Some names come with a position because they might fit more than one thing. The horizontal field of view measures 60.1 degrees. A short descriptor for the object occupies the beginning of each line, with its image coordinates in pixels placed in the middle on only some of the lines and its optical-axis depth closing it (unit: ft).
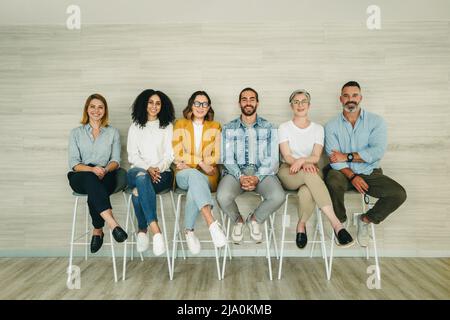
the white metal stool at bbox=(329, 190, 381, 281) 10.93
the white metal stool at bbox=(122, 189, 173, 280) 10.57
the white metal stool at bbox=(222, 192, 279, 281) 10.46
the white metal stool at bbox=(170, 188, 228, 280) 10.52
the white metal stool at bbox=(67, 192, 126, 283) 12.51
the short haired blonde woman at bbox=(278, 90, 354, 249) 10.19
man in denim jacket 10.63
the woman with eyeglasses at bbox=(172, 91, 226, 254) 10.59
